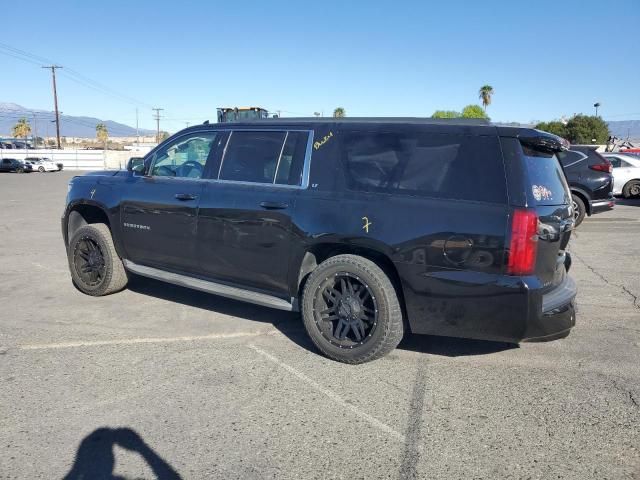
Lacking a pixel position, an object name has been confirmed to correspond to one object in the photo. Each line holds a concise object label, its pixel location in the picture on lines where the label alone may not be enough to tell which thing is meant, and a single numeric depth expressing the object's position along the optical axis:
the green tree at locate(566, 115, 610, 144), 66.44
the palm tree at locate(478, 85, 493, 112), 85.62
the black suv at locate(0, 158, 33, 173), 41.50
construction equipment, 28.66
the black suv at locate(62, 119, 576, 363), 3.60
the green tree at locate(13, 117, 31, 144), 118.12
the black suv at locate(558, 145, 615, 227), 11.40
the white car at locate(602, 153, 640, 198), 17.41
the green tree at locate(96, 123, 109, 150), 123.04
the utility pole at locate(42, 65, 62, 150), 63.62
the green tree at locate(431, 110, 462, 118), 70.98
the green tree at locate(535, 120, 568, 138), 65.44
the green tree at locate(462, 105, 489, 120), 70.25
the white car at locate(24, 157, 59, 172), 44.46
